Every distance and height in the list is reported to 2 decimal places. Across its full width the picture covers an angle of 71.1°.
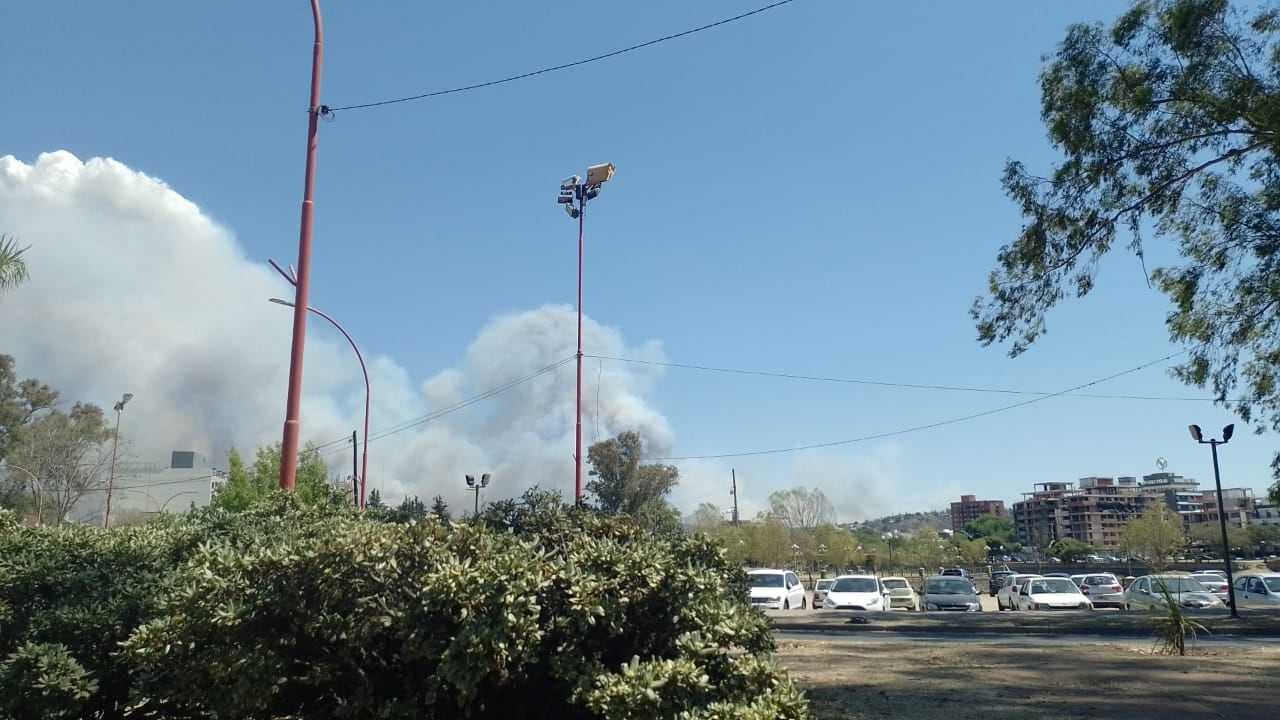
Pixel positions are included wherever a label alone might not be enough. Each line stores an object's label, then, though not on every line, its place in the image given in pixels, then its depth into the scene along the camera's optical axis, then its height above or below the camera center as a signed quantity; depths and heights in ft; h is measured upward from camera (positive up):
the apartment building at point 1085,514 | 586.86 +12.08
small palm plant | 43.01 -4.56
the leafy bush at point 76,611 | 21.38 -1.79
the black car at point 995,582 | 164.06 -9.07
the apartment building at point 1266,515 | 548.11 +10.05
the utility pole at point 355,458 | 114.31 +11.23
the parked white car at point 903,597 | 107.14 -7.49
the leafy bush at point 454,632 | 15.88 -1.82
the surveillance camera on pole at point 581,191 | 98.63 +37.90
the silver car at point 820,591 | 103.60 -6.77
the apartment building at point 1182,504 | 620.08 +19.44
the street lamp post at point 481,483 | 108.88 +6.42
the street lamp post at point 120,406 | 195.52 +28.66
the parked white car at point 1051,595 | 97.19 -6.80
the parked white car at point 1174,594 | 94.43 -6.81
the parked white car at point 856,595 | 94.48 -6.41
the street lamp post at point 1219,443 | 83.66 +8.09
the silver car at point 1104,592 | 113.09 -7.59
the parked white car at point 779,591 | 95.66 -6.15
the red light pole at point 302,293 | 33.81 +9.53
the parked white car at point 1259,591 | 94.99 -6.39
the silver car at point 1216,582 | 125.14 -8.26
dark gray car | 92.99 -6.39
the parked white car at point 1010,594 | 107.76 -7.38
